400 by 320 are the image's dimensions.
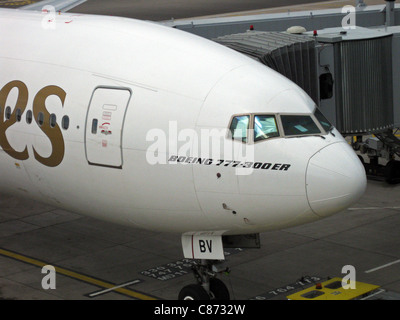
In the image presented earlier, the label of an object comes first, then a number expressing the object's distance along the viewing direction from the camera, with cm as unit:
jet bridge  2202
